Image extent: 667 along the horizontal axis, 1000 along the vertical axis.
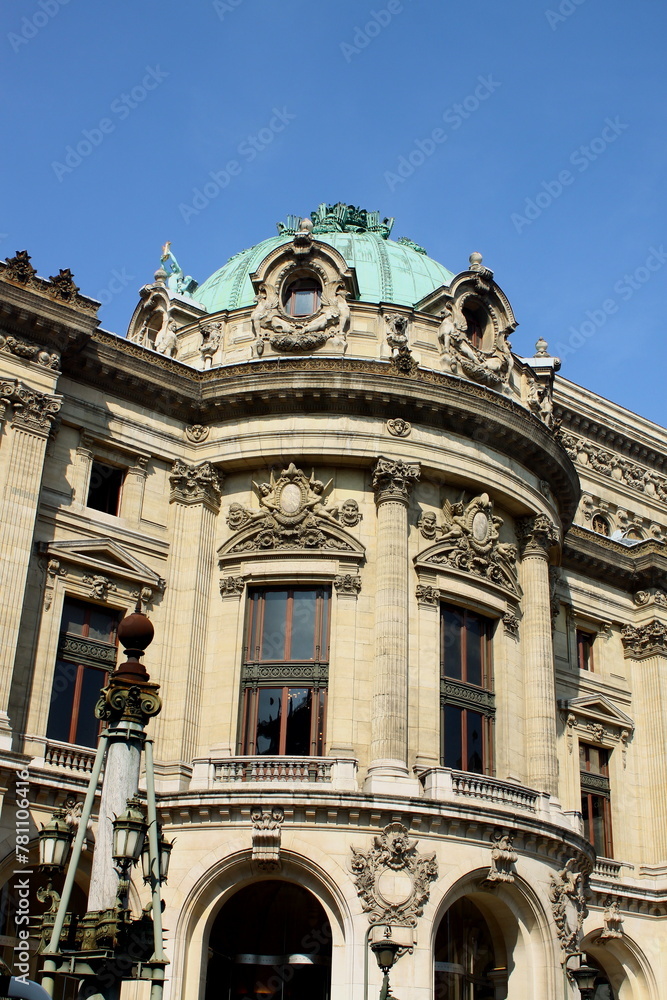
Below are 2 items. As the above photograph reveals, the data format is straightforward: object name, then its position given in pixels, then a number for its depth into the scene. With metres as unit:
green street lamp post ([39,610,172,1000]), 13.48
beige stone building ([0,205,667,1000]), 27.66
